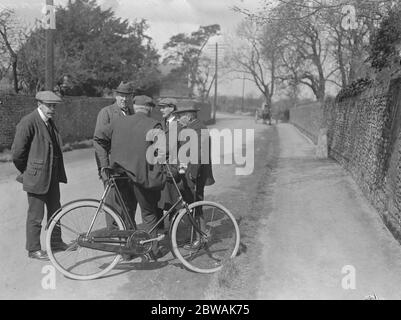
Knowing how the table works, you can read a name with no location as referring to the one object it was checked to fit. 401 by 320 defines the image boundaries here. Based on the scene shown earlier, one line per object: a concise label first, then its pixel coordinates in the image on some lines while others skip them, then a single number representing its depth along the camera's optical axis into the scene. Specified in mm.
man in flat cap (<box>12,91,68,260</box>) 5145
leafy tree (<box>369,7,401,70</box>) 11000
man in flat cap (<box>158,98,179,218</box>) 5203
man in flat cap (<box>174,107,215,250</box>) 5535
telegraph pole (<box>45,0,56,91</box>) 15602
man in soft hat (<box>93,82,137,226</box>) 5105
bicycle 4737
